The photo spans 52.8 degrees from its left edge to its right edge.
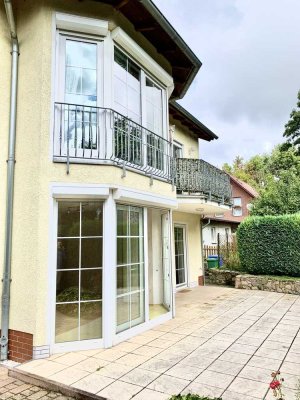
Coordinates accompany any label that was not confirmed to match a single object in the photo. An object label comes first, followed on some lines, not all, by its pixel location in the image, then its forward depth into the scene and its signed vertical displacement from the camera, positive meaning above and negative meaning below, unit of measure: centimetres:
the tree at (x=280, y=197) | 1717 +243
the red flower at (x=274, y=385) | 291 -140
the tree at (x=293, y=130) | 2834 +1035
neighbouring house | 3791 +518
